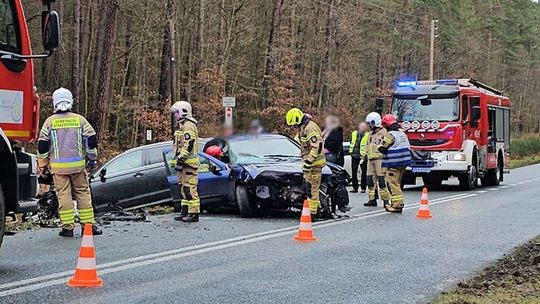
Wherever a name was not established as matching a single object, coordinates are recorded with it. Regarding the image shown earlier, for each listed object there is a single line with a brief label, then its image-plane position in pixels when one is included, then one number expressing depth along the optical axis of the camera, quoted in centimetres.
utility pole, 4562
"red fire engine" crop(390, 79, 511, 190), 1928
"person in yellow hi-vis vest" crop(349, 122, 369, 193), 1702
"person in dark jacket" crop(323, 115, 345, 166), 1529
